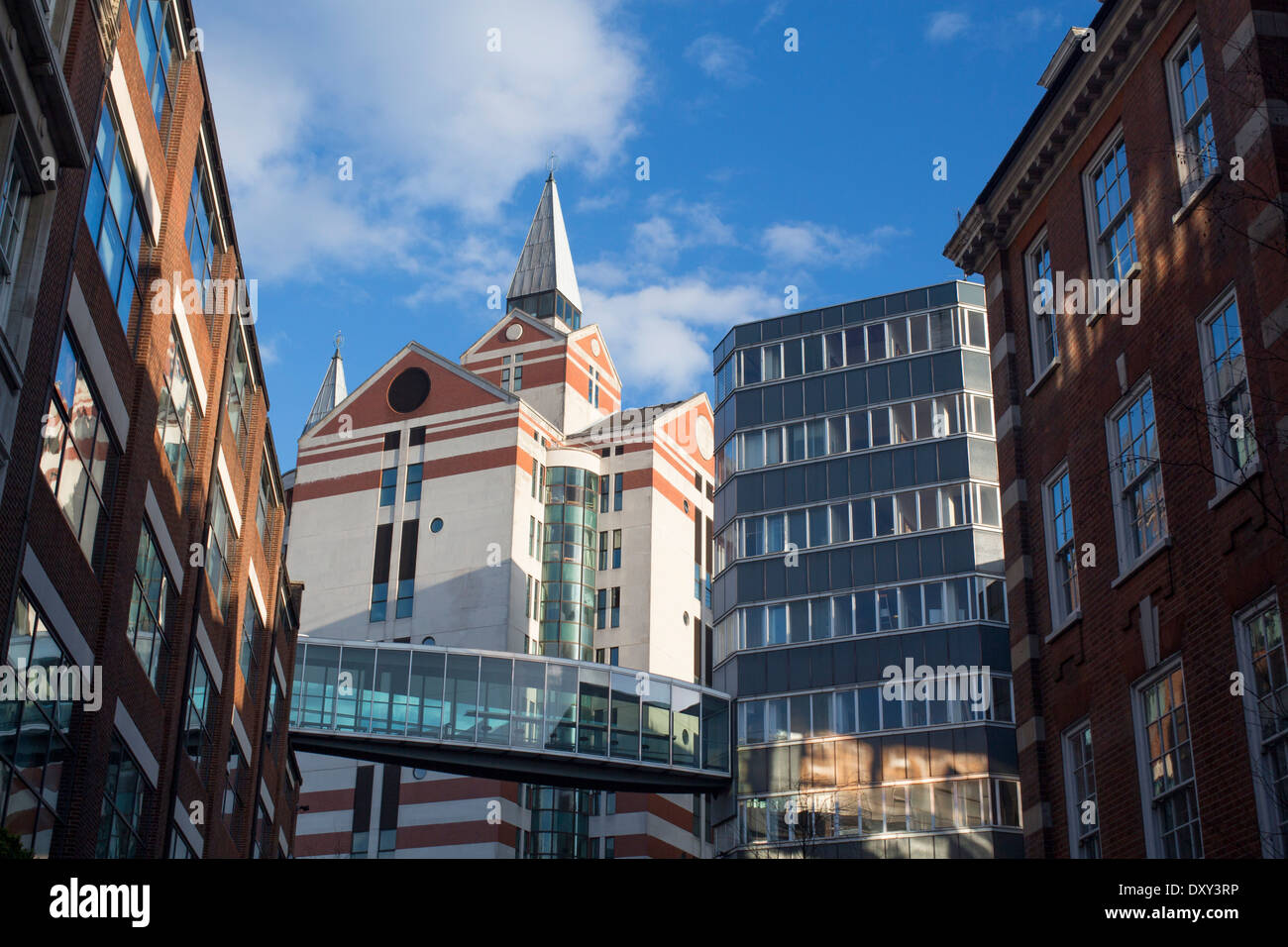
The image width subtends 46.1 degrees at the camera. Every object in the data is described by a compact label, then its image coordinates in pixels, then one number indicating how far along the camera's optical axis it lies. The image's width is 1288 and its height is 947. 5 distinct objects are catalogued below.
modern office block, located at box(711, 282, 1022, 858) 50.03
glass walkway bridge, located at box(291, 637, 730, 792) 53.78
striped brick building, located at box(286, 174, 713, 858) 73.88
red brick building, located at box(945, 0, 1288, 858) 17.25
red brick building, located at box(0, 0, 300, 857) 18.61
